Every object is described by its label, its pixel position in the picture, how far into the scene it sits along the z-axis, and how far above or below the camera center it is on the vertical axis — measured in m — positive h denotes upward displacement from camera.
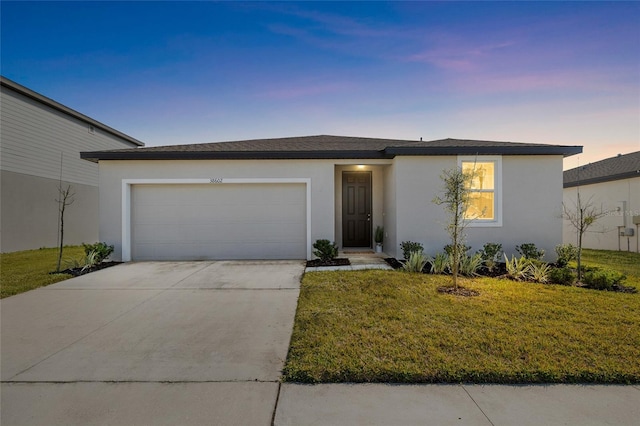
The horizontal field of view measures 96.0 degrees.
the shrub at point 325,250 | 7.32 -0.89
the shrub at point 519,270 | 5.95 -1.17
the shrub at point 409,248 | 7.15 -0.82
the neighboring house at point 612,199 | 10.68 +0.65
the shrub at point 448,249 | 6.50 -0.80
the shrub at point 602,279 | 5.19 -1.17
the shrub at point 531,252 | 7.02 -0.90
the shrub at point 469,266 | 6.17 -1.09
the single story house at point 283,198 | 7.59 +0.48
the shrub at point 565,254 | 6.96 -0.95
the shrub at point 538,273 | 5.73 -1.18
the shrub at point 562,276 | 5.50 -1.18
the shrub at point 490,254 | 6.75 -0.95
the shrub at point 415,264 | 6.46 -1.10
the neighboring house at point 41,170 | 10.52 +1.91
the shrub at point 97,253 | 7.27 -0.97
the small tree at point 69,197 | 11.90 +0.79
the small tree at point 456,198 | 5.07 +0.31
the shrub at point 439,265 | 6.30 -1.10
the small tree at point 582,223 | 5.44 -0.15
